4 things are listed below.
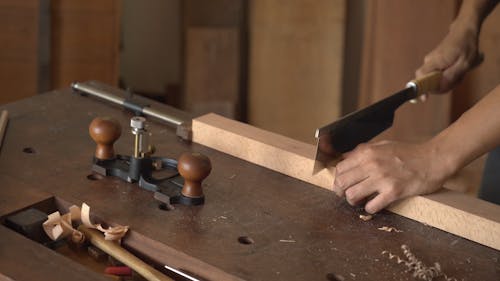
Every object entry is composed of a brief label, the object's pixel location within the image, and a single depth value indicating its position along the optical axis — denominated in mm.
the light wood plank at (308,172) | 1526
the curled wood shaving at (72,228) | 1484
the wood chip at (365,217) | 1565
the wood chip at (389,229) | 1544
